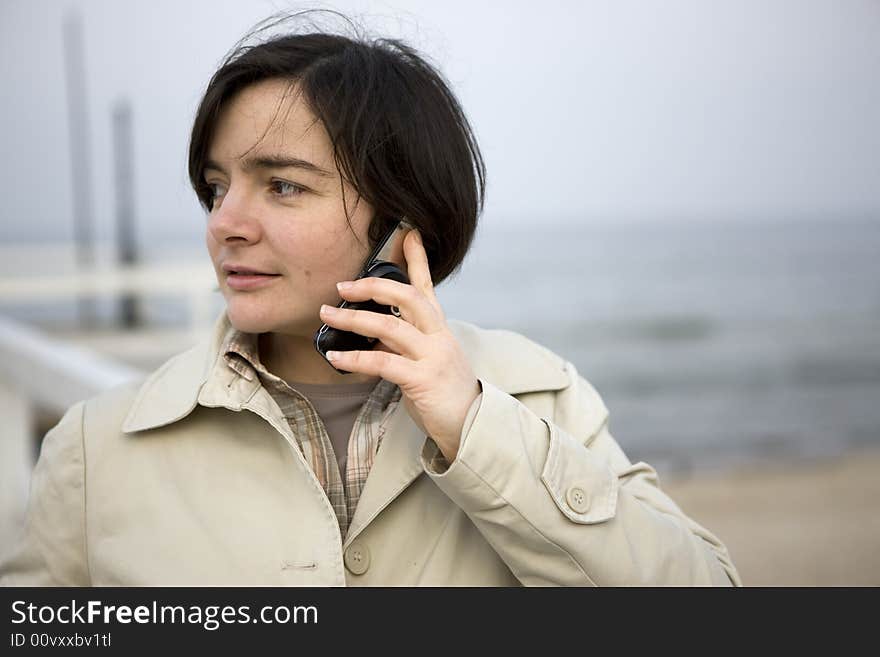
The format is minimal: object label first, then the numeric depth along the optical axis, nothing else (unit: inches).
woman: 59.2
